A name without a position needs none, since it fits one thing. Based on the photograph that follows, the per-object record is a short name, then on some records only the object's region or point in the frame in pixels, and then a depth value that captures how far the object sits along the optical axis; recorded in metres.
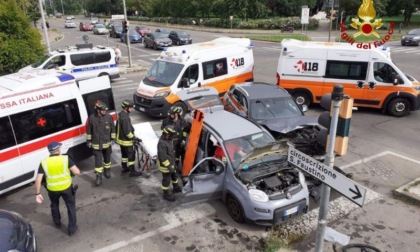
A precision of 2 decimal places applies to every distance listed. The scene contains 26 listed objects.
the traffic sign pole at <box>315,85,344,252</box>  3.40
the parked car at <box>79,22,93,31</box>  57.88
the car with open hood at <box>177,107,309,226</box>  6.07
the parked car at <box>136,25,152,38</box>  39.29
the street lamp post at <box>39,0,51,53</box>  20.28
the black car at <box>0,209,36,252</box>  4.80
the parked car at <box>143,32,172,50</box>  31.23
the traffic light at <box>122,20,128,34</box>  21.85
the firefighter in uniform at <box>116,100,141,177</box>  8.03
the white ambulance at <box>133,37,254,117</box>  12.27
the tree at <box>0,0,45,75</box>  18.53
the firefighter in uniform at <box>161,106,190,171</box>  7.94
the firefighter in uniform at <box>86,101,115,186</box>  7.82
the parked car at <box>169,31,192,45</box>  32.84
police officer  5.77
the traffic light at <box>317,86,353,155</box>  3.42
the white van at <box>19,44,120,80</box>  17.44
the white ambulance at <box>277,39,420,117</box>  12.27
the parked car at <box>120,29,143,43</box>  37.11
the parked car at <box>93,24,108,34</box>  48.88
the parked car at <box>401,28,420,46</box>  32.44
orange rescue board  7.24
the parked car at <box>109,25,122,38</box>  42.38
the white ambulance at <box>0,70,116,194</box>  7.22
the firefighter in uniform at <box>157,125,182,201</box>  6.86
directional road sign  3.33
